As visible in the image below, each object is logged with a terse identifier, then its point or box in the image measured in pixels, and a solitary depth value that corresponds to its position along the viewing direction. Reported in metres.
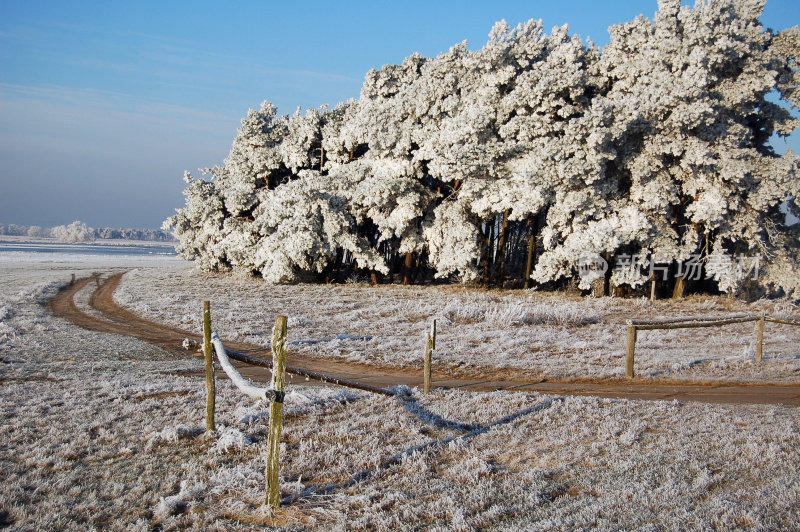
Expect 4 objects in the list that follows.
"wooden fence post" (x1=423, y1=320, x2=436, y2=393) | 11.32
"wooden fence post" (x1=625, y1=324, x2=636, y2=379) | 13.90
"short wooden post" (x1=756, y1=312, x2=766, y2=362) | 15.85
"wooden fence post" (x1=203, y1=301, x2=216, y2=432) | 8.73
